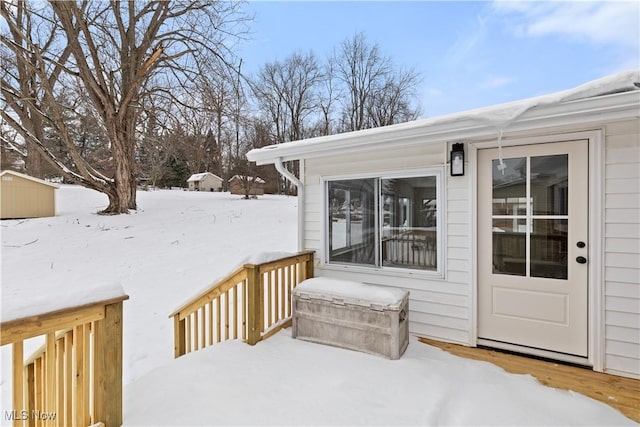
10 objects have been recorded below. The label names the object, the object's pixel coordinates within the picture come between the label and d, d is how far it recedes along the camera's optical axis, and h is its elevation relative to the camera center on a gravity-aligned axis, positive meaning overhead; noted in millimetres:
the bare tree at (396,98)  19641 +7215
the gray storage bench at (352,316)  2740 -1009
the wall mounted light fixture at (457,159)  3029 +499
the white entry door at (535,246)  2650 -344
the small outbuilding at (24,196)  9648 +476
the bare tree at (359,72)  19797 +9042
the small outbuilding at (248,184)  17453 +1769
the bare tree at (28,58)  8422 +4595
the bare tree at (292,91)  20938 +8245
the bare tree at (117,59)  8625 +4530
